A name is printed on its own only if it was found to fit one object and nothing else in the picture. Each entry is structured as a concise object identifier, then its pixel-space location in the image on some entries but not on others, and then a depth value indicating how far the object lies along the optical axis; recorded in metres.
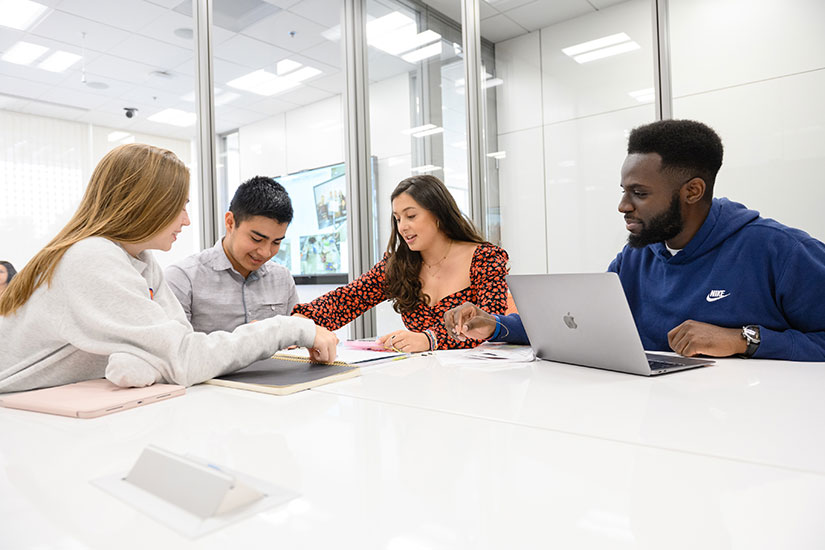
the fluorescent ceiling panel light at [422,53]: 3.66
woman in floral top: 2.15
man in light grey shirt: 2.05
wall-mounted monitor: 3.59
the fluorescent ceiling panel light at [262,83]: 3.13
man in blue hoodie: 1.35
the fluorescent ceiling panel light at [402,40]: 3.61
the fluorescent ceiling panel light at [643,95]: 3.15
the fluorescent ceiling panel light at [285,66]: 3.40
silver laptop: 1.11
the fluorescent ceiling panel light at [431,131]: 3.65
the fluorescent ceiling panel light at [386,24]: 3.58
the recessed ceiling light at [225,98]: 2.91
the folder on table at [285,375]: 1.07
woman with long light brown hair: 1.02
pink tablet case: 0.89
